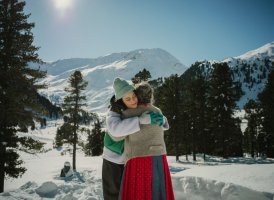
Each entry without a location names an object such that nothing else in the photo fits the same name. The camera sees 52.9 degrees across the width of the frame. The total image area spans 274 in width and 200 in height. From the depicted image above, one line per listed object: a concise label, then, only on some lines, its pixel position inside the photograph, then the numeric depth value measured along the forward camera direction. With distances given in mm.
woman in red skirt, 3445
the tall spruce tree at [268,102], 31234
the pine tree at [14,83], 15539
